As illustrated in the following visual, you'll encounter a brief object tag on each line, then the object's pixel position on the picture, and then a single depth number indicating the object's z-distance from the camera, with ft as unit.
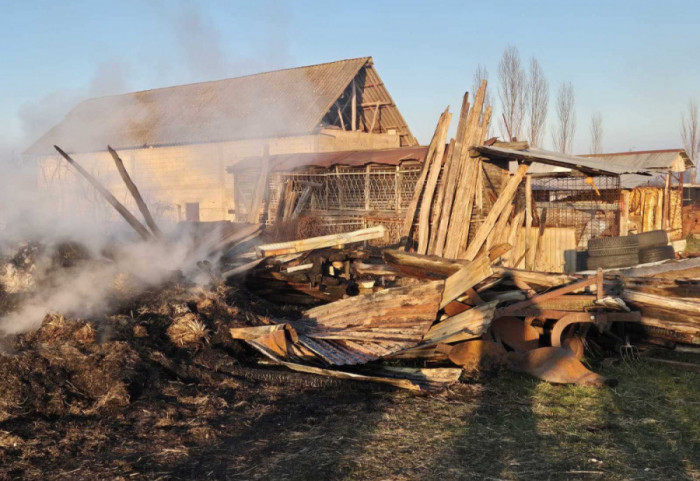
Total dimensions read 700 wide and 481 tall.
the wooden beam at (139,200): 26.14
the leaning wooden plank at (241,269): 26.48
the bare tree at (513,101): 130.82
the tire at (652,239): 36.37
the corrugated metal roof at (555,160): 35.83
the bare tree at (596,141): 175.07
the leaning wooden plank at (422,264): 26.07
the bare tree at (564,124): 152.35
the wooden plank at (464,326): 20.38
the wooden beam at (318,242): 28.09
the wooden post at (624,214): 54.75
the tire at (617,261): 35.29
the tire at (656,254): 35.94
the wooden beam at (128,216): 25.64
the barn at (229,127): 78.28
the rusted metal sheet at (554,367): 18.95
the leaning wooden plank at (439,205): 36.83
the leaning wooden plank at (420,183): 37.01
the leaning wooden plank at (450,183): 36.42
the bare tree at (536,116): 132.46
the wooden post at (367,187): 60.08
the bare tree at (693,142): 172.76
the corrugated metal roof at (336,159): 57.06
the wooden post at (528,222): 44.26
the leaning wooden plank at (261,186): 60.71
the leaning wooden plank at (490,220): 36.40
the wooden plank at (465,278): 21.15
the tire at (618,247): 35.58
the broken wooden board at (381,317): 21.15
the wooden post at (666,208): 71.15
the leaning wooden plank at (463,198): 36.37
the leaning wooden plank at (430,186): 36.68
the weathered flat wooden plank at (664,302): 21.40
